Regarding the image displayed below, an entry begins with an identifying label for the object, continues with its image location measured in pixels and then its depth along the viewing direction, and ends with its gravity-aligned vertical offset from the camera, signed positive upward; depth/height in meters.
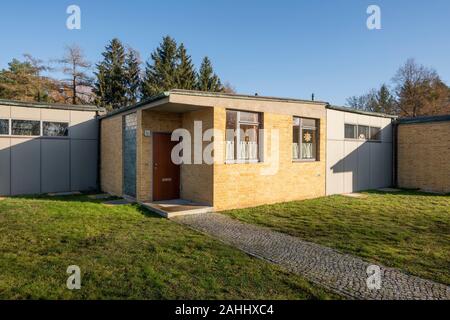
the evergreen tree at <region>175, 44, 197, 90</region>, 35.22 +10.58
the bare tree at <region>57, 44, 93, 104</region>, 29.44 +8.70
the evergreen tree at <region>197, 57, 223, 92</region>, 37.33 +10.26
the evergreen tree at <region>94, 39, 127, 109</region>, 32.03 +9.02
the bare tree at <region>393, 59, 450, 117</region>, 30.38 +7.25
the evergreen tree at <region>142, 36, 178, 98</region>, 33.78 +10.59
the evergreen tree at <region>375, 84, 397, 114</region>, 35.32 +7.58
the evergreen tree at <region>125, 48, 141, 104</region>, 34.25 +9.91
